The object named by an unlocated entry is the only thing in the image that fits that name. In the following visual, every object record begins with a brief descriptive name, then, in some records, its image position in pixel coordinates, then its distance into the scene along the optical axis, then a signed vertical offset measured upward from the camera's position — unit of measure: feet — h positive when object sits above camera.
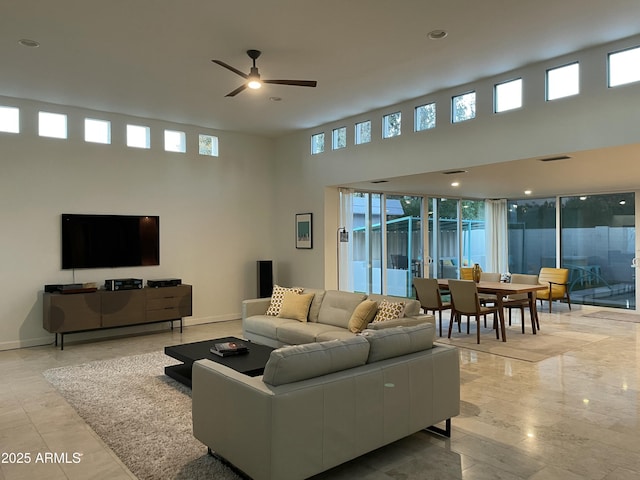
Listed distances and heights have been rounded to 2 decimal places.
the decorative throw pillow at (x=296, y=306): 19.67 -2.69
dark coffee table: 13.65 -3.67
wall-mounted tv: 22.66 +0.26
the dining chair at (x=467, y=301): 21.34 -2.80
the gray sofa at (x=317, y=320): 16.16 -3.22
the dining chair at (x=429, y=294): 23.26 -2.66
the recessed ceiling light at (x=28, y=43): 14.82 +6.70
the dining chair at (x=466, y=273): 28.40 -1.94
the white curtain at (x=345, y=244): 27.32 -0.01
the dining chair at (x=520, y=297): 22.94 -3.00
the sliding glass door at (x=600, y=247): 30.17 -0.39
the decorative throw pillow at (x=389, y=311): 16.07 -2.41
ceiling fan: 14.92 +5.37
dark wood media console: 20.80 -3.04
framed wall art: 27.50 +0.86
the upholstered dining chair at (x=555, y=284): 29.58 -2.76
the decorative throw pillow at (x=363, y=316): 16.96 -2.69
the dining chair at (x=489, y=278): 27.35 -2.14
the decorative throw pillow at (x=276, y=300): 20.86 -2.59
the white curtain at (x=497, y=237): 37.47 +0.45
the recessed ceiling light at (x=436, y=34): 14.39 +6.65
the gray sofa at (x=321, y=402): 8.25 -3.19
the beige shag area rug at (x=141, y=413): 10.00 -4.80
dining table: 21.89 -2.37
